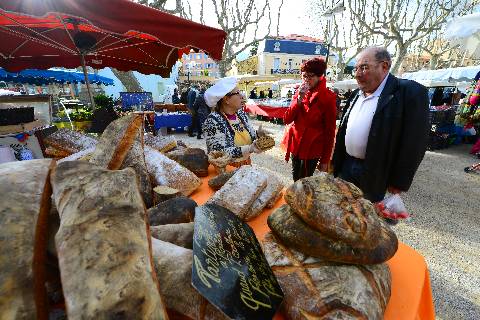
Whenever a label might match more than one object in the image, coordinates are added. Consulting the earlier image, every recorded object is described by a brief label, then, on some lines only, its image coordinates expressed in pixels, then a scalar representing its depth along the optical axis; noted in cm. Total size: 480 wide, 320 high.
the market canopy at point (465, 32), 436
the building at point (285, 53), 4269
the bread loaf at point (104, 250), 45
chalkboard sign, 63
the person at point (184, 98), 1330
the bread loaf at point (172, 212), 118
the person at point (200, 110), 913
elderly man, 202
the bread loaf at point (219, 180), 177
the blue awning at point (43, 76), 1161
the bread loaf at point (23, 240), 49
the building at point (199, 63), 7221
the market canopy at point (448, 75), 1088
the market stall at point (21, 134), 188
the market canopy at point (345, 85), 1597
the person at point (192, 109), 982
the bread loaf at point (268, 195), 149
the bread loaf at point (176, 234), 97
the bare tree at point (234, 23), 1939
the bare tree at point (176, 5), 1088
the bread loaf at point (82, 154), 155
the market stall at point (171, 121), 963
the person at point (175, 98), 1602
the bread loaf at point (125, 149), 131
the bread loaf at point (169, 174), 165
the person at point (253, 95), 2125
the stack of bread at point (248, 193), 137
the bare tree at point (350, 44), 2323
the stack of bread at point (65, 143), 193
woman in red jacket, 300
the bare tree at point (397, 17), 1732
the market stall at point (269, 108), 1283
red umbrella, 176
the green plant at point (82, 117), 447
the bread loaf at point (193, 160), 206
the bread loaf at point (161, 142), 222
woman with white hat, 241
